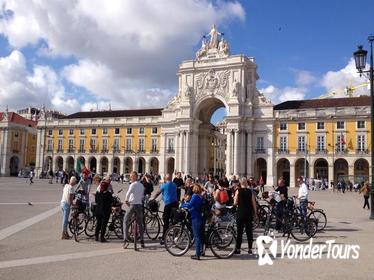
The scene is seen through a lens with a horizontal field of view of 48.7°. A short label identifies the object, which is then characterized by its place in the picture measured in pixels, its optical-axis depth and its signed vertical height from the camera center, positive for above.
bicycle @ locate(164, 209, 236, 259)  10.07 -1.59
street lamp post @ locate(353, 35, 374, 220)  17.81 +4.79
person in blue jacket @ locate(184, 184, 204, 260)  9.59 -1.02
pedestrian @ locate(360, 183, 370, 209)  22.88 -0.85
